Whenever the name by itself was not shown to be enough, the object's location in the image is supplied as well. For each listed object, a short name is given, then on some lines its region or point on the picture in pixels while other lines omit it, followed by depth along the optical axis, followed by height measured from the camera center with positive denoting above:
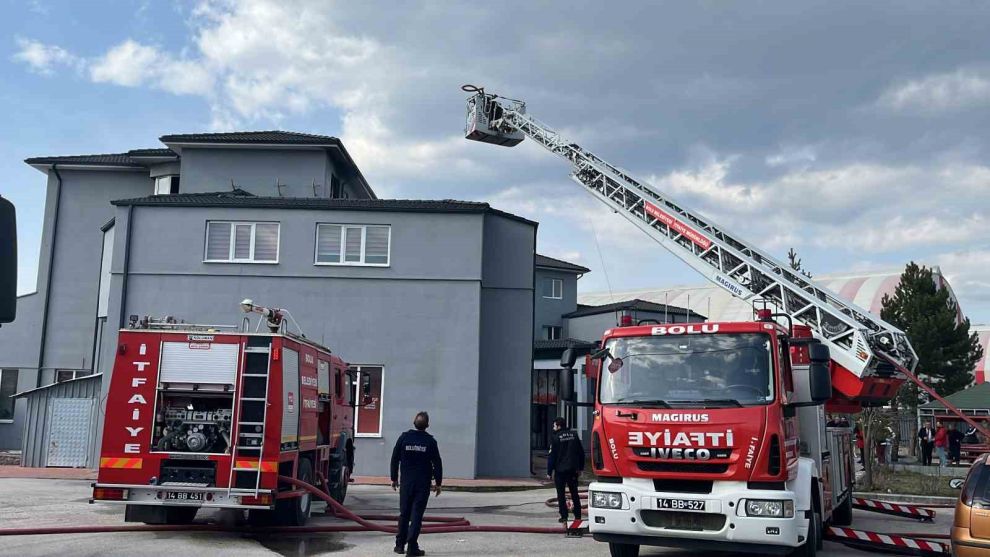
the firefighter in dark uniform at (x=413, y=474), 9.96 -0.67
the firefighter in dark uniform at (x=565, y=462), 12.67 -0.61
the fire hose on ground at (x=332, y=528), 10.66 -1.48
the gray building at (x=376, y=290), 21.20 +3.14
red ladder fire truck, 8.56 -0.16
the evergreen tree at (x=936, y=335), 41.09 +4.44
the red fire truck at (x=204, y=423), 10.84 -0.13
